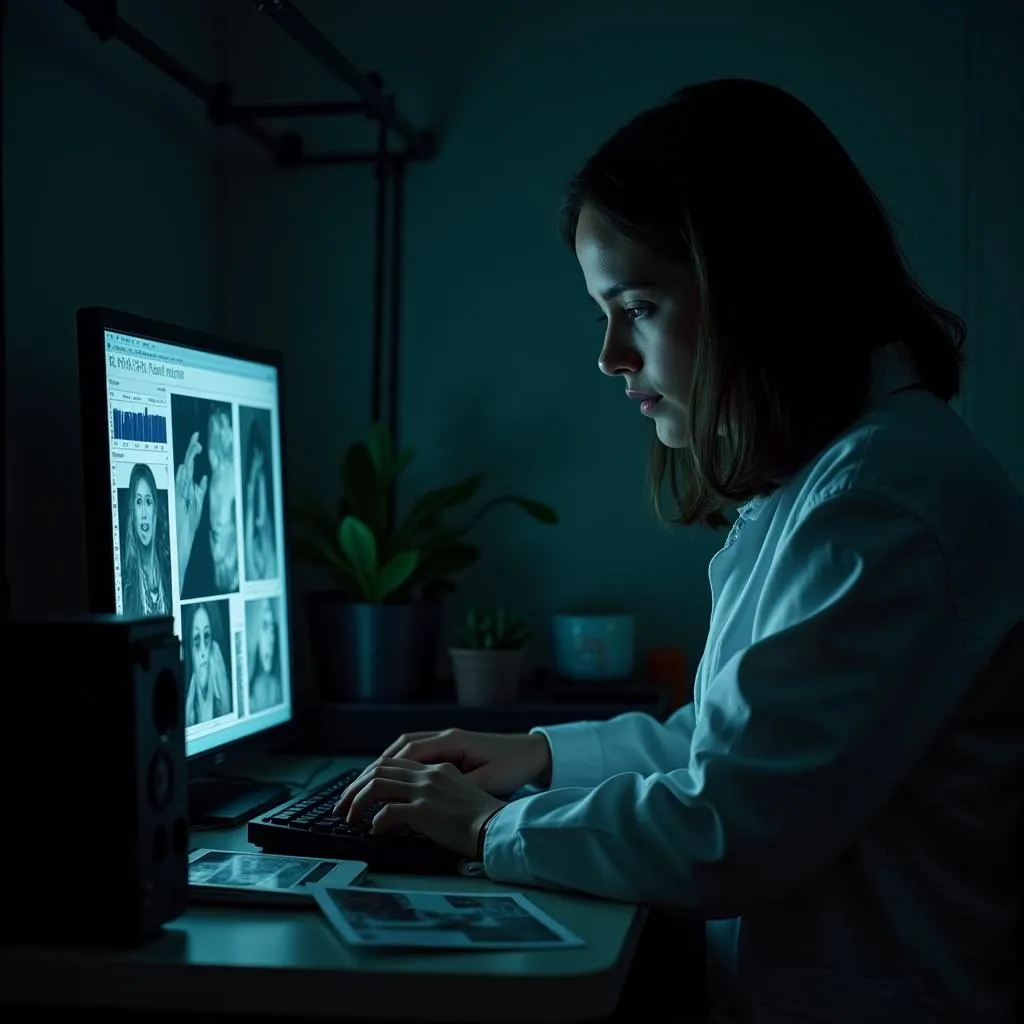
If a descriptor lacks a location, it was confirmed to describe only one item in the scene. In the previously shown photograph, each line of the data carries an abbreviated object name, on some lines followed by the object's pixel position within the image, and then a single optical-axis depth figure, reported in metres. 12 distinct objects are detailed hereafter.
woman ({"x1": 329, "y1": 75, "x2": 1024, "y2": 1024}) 0.88
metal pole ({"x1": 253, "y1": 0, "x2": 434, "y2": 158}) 1.35
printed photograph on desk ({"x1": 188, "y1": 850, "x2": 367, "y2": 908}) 0.91
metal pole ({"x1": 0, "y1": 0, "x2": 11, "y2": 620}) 1.21
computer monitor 1.08
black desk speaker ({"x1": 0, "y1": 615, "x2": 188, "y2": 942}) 0.82
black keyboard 1.02
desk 0.75
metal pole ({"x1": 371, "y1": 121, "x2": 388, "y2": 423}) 1.86
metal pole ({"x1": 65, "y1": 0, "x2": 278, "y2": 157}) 1.33
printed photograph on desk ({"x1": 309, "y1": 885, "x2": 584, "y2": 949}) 0.81
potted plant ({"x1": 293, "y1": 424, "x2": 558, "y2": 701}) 1.60
